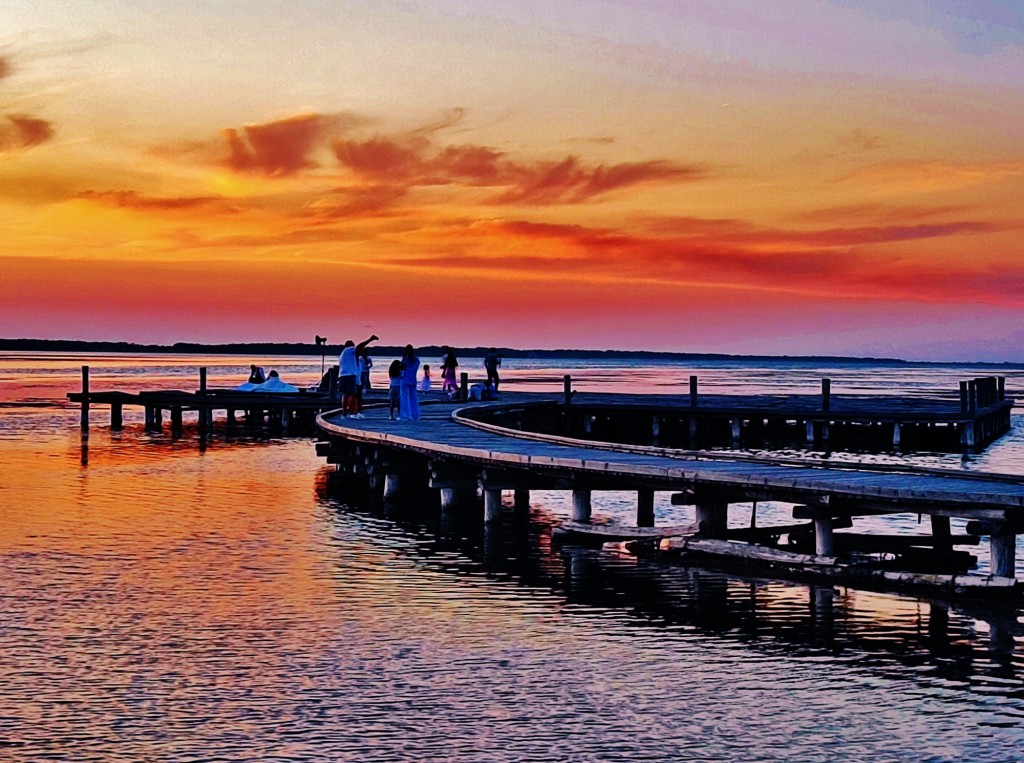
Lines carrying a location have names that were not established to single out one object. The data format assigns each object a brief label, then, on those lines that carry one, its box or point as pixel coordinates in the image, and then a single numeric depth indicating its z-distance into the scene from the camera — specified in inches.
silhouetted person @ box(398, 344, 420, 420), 1347.2
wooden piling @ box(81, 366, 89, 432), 2058.6
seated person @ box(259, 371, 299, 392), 2169.0
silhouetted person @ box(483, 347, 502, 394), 1940.2
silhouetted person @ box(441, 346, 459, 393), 1798.5
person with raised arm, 1439.5
